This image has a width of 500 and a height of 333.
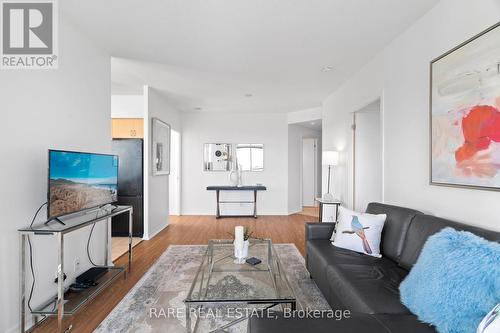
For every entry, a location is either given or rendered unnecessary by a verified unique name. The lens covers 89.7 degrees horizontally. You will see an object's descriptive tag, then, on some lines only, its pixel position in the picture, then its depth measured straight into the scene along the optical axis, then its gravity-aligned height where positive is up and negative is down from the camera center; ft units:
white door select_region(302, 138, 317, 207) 25.68 -0.92
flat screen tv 6.40 -0.43
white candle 7.48 -2.08
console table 19.80 -1.73
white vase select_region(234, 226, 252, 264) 7.48 -2.35
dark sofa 4.06 -2.54
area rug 6.35 -4.02
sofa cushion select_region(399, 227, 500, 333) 3.63 -1.82
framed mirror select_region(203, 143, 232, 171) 21.15 +0.84
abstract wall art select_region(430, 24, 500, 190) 5.14 +1.22
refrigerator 14.37 -0.58
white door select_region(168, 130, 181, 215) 20.59 -0.77
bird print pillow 7.25 -1.96
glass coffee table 5.30 -2.82
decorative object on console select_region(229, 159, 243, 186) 20.63 -0.82
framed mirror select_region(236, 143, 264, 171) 21.21 +0.93
